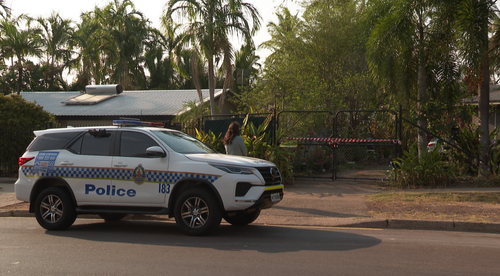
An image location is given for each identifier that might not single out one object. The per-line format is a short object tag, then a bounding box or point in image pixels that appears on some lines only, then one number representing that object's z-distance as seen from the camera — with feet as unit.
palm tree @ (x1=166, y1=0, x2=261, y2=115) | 64.44
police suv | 23.81
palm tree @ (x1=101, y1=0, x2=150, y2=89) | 137.80
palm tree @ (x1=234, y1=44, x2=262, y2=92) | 117.70
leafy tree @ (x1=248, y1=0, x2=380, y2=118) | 67.41
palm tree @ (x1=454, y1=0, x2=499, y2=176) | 37.99
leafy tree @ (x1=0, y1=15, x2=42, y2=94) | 130.21
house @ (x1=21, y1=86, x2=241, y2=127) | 82.38
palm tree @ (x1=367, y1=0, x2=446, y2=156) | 40.50
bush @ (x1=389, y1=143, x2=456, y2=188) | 40.22
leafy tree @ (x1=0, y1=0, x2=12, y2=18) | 61.57
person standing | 34.37
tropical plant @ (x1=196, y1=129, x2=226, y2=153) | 45.14
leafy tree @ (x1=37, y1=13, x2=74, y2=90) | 147.84
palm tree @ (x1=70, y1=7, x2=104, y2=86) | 140.26
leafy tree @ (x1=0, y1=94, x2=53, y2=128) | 56.29
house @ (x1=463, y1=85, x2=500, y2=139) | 60.23
